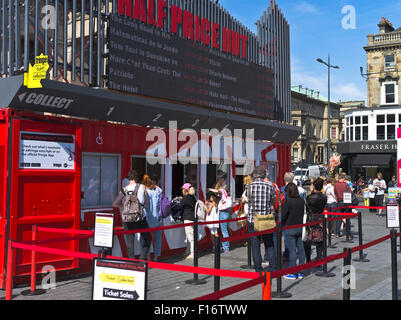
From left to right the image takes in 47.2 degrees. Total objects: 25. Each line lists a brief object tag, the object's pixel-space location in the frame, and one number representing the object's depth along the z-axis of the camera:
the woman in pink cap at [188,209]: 9.73
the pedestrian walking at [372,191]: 21.20
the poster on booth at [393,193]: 14.90
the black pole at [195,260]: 7.52
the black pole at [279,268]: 6.66
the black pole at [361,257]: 9.57
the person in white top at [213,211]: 10.56
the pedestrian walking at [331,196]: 13.78
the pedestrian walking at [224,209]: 10.68
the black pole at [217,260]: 5.98
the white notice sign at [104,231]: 5.71
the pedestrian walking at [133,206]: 8.06
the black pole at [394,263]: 6.25
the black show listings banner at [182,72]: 9.07
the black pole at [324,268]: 8.06
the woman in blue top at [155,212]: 9.12
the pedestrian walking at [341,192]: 14.09
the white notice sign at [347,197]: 13.77
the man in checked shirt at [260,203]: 7.68
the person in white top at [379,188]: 21.03
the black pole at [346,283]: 5.00
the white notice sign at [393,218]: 7.66
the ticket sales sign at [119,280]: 3.54
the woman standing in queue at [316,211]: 8.46
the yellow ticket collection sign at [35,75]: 6.89
